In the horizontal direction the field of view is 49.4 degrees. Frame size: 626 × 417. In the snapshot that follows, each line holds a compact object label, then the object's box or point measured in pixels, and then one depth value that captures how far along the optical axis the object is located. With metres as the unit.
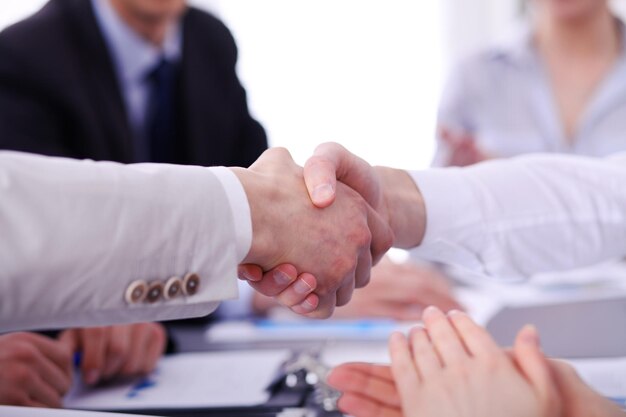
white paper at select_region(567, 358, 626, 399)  0.73
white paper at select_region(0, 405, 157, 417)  0.61
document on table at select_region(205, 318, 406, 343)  1.06
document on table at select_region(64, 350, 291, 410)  0.76
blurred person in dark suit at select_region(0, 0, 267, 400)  1.34
